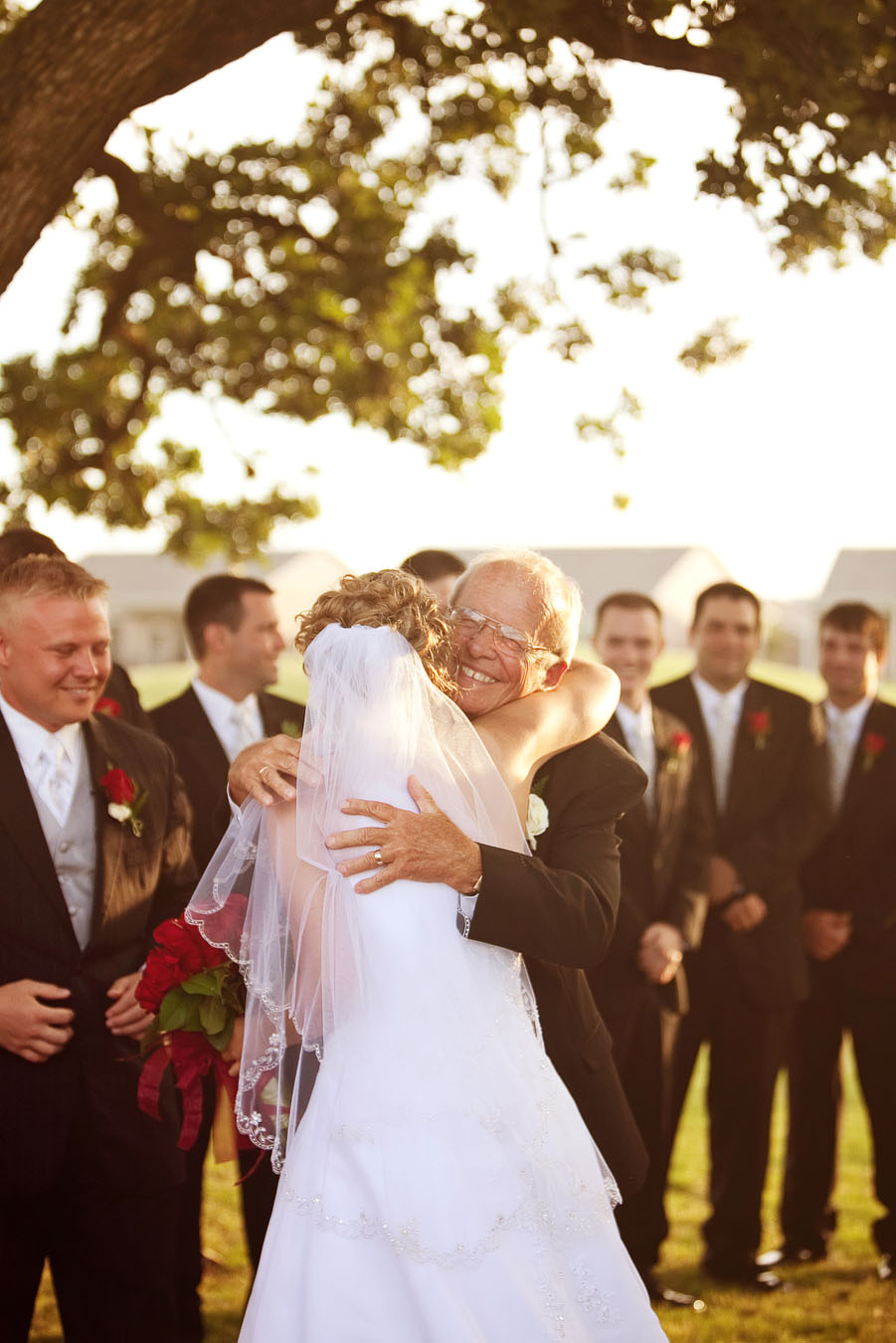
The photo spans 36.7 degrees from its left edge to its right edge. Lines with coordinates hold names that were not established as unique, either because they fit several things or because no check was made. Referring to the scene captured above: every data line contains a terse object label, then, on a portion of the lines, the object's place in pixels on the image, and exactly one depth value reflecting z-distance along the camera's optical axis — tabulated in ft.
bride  9.86
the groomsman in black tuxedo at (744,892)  21.52
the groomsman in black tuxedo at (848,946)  22.09
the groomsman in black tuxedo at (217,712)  18.95
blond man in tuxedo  13.65
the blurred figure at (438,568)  20.35
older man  10.53
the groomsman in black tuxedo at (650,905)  19.47
